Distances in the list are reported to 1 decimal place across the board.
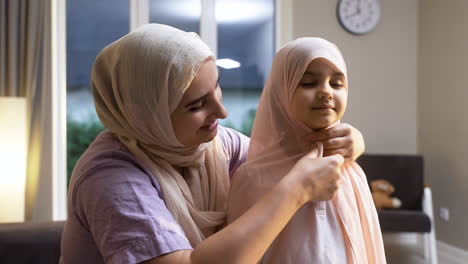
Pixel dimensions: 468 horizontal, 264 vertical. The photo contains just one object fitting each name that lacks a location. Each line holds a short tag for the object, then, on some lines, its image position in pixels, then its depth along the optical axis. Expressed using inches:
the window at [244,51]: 183.3
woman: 35.2
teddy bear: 161.6
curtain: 150.8
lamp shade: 115.5
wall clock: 182.7
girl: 41.2
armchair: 149.5
